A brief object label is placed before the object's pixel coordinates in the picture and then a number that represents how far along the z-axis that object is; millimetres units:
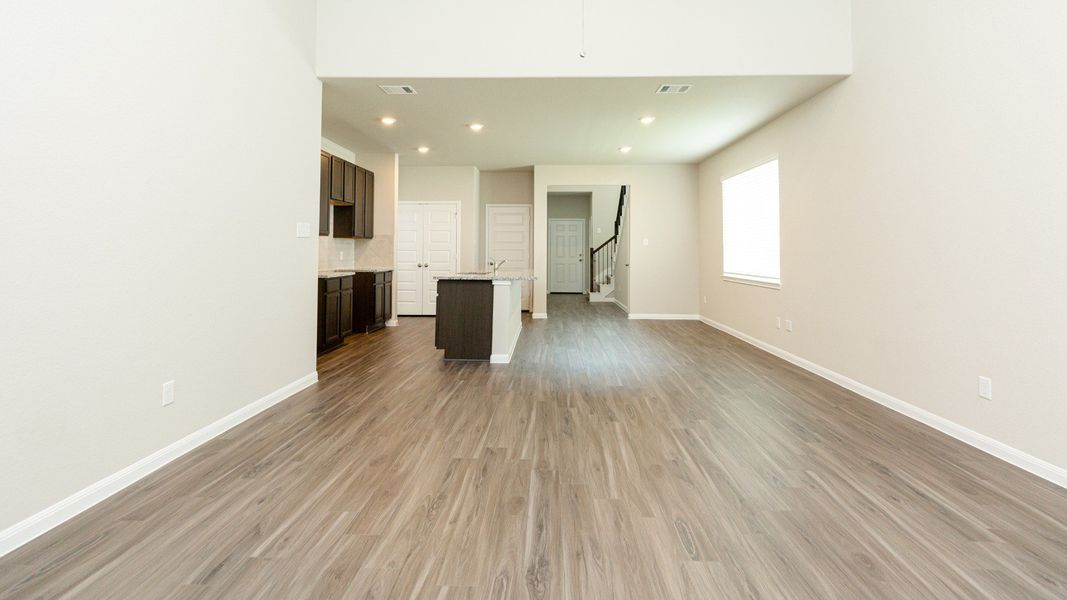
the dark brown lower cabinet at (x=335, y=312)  5184
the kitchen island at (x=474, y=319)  4910
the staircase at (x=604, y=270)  11664
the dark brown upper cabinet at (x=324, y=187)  5584
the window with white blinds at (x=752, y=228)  5410
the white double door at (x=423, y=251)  8555
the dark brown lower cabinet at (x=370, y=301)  6684
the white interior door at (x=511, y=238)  9125
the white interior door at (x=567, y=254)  13719
